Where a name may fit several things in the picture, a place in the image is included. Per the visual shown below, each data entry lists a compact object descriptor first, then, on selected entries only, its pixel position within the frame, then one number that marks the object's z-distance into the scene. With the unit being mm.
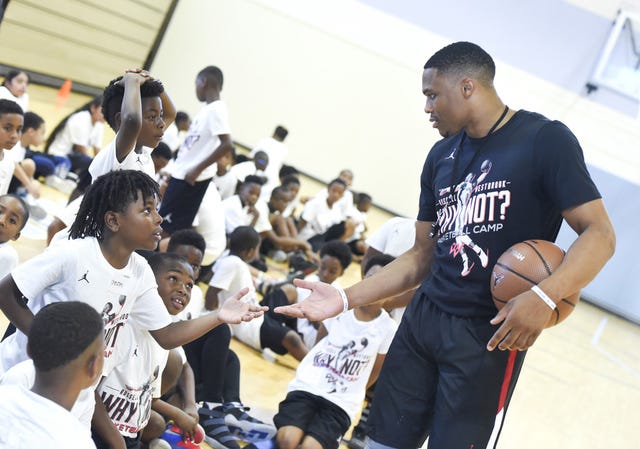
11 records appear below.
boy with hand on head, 3654
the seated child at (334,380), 4219
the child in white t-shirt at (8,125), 4793
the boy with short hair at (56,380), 1972
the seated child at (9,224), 4109
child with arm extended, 2775
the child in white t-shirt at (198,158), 6050
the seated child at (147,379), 3271
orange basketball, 2385
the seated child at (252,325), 5562
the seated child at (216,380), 4223
